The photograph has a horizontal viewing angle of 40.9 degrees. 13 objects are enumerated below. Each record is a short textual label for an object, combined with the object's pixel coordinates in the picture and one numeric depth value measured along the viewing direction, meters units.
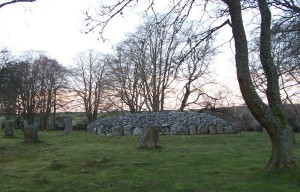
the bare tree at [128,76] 43.03
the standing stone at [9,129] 25.52
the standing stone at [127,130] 28.06
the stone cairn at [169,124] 28.28
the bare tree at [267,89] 8.64
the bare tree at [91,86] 49.19
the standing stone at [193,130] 28.12
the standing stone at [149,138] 17.23
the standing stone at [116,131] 28.27
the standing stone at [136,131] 27.78
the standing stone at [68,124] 34.97
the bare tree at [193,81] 41.08
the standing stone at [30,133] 21.06
